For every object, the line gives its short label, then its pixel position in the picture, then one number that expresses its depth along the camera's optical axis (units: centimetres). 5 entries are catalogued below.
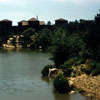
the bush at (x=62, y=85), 2970
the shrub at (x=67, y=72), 3897
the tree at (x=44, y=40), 10481
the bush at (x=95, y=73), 3553
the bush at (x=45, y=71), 4116
